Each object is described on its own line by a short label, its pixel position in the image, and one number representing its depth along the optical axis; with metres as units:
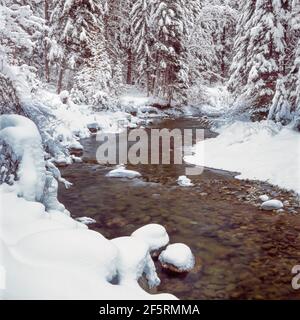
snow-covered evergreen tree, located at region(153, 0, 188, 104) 29.44
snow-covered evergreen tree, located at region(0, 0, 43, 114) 7.72
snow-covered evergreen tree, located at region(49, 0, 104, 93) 26.09
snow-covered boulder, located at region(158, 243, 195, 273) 6.47
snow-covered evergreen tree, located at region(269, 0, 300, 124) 14.98
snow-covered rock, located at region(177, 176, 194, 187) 11.35
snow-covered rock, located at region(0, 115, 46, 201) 6.53
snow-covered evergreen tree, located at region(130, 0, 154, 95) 31.27
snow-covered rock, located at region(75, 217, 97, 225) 8.48
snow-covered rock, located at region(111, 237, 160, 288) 4.97
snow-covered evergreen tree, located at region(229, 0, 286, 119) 17.56
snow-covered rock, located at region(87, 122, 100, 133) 21.23
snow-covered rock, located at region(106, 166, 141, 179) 12.18
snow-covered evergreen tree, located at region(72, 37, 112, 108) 24.84
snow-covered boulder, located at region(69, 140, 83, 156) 15.63
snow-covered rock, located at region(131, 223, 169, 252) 6.85
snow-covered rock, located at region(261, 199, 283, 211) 9.23
